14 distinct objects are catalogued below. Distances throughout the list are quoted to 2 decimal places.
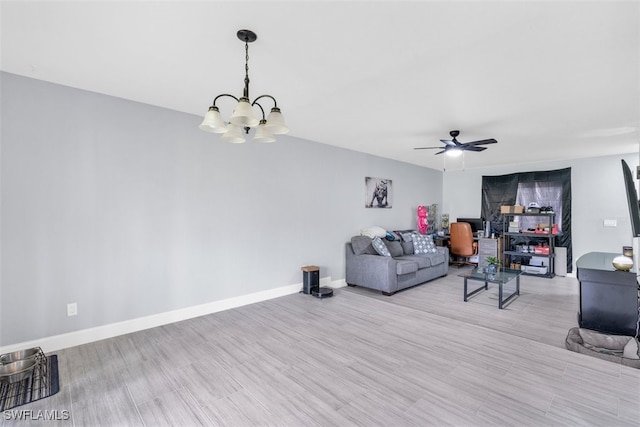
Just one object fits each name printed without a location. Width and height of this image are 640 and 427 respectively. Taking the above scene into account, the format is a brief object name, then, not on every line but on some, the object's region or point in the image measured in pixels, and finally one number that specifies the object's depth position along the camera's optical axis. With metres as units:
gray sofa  4.44
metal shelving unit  5.84
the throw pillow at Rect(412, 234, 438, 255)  5.63
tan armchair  6.38
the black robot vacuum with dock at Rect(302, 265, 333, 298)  4.37
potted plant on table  4.30
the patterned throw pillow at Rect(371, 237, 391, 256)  4.83
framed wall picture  5.64
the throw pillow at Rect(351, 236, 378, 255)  4.97
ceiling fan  3.85
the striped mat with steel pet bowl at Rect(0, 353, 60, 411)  1.94
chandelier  1.84
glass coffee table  3.94
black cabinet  2.79
